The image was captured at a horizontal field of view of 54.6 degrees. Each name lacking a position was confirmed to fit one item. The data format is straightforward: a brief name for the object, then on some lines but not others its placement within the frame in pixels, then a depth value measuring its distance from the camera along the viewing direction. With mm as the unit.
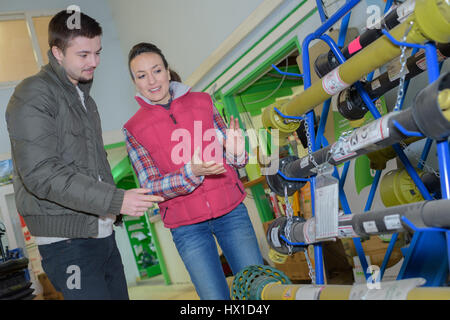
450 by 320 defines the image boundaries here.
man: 1421
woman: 1672
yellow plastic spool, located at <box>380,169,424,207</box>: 1527
